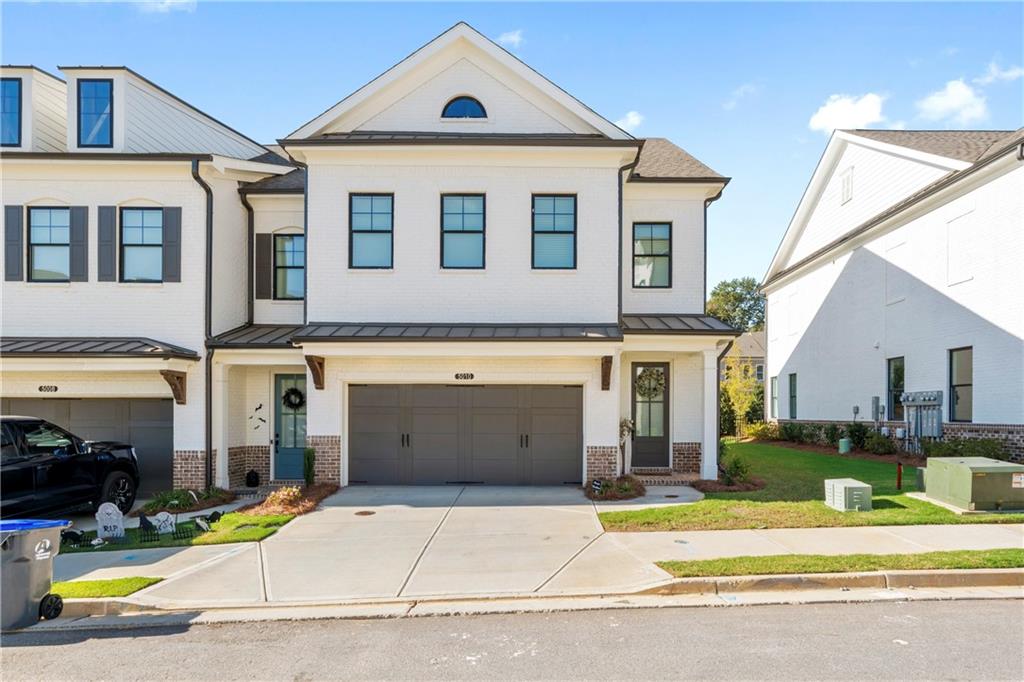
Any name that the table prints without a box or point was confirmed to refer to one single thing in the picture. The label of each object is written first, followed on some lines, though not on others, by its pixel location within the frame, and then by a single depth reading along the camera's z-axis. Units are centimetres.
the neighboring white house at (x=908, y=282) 1622
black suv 1067
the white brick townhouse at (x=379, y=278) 1388
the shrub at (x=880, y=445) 2053
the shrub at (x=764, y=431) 2833
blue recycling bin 684
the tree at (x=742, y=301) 7269
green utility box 1049
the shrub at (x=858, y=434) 2209
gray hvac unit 1077
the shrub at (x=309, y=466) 1364
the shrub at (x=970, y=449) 1574
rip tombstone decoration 1018
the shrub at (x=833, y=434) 2377
